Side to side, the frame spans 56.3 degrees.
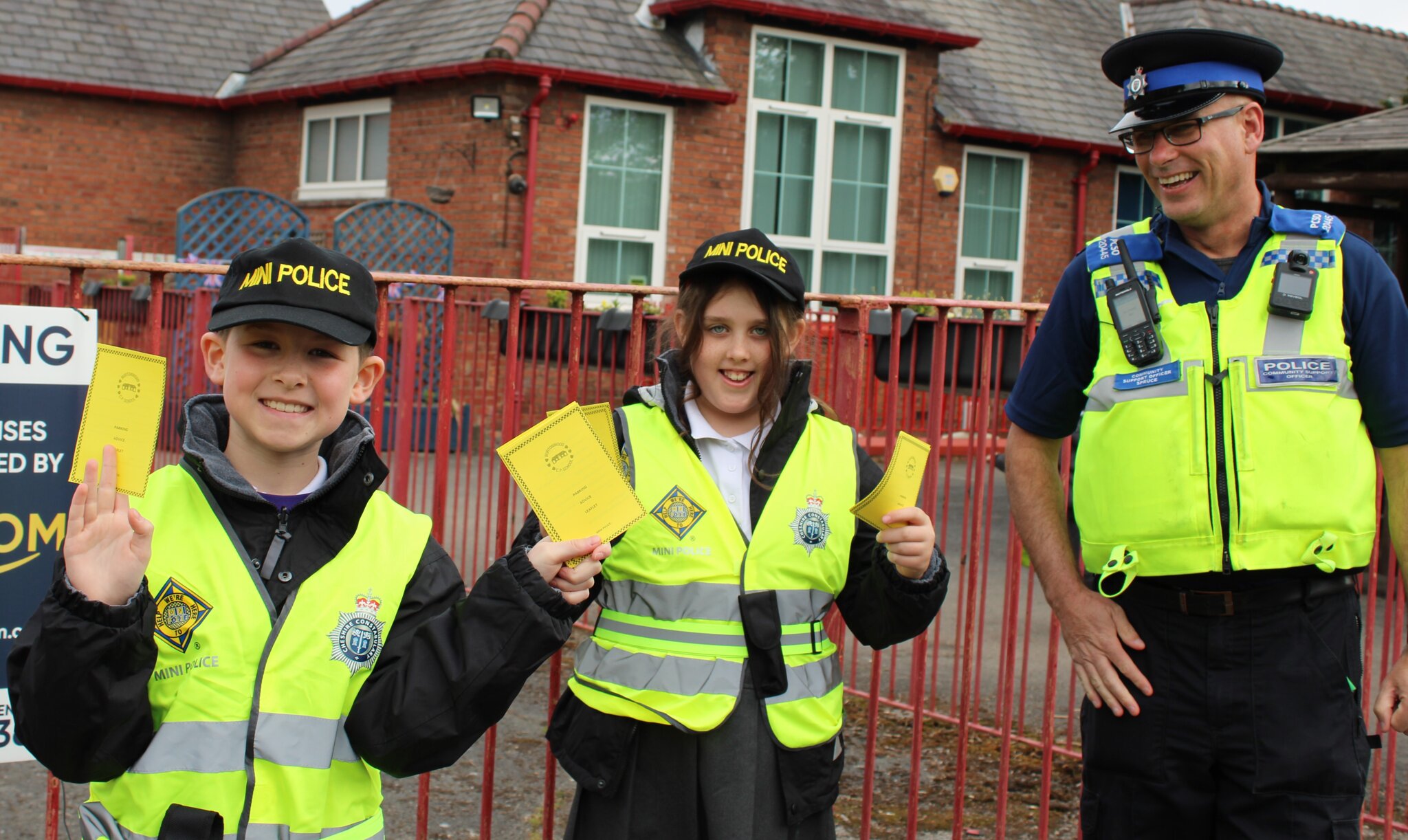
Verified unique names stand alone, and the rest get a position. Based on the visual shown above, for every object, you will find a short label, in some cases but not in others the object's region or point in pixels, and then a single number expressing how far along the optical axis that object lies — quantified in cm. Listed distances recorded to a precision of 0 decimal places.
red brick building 1444
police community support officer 272
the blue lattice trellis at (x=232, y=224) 1399
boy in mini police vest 212
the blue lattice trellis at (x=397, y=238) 1359
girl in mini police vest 277
